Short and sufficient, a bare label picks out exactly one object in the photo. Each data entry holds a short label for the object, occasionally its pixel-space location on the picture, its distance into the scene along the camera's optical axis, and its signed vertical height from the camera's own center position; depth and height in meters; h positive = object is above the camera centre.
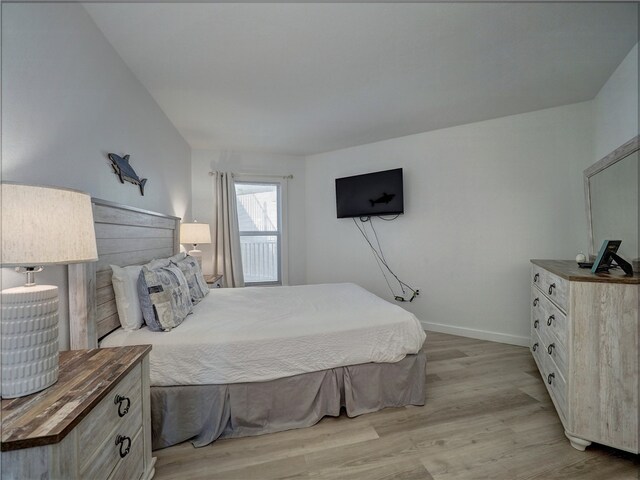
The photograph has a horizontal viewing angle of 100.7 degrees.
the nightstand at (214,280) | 3.07 -0.45
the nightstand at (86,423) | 0.70 -0.54
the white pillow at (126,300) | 1.61 -0.34
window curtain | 3.74 +0.09
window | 4.10 +0.16
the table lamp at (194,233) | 3.07 +0.12
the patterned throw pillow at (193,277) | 2.19 -0.30
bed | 1.49 -0.71
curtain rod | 3.81 +0.99
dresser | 1.36 -0.68
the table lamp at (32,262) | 0.82 -0.05
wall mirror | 1.61 +0.23
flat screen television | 3.41 +0.60
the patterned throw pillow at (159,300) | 1.59 -0.35
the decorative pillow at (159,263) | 1.77 -0.14
